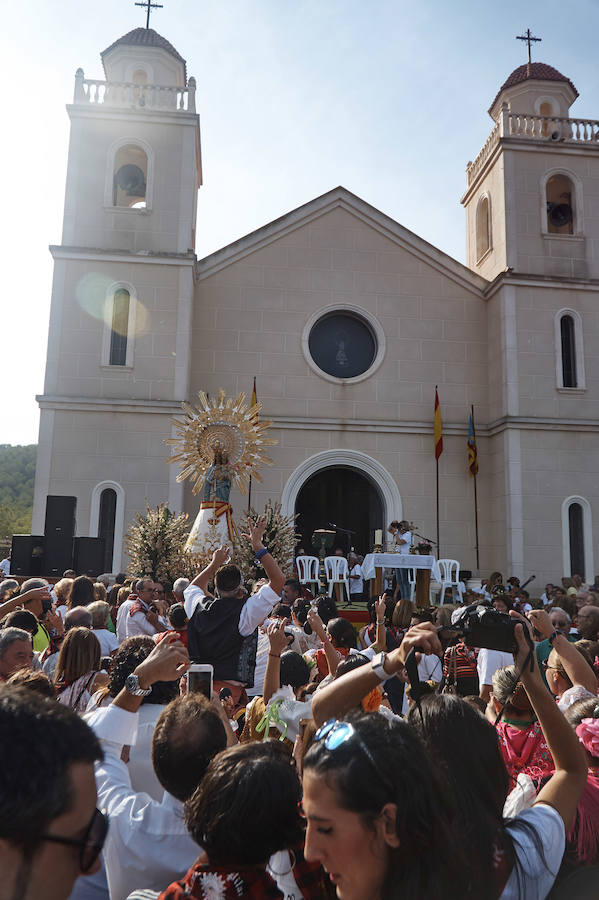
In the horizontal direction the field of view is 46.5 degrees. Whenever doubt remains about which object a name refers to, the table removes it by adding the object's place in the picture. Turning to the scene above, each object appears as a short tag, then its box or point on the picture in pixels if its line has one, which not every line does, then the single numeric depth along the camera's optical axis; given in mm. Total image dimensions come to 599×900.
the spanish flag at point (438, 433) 16625
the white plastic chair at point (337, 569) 13859
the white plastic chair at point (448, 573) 14380
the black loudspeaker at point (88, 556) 12430
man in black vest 4488
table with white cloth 12672
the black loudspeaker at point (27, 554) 12195
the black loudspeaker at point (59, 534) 12289
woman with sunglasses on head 1429
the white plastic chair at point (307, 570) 13696
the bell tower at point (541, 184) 17375
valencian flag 16750
